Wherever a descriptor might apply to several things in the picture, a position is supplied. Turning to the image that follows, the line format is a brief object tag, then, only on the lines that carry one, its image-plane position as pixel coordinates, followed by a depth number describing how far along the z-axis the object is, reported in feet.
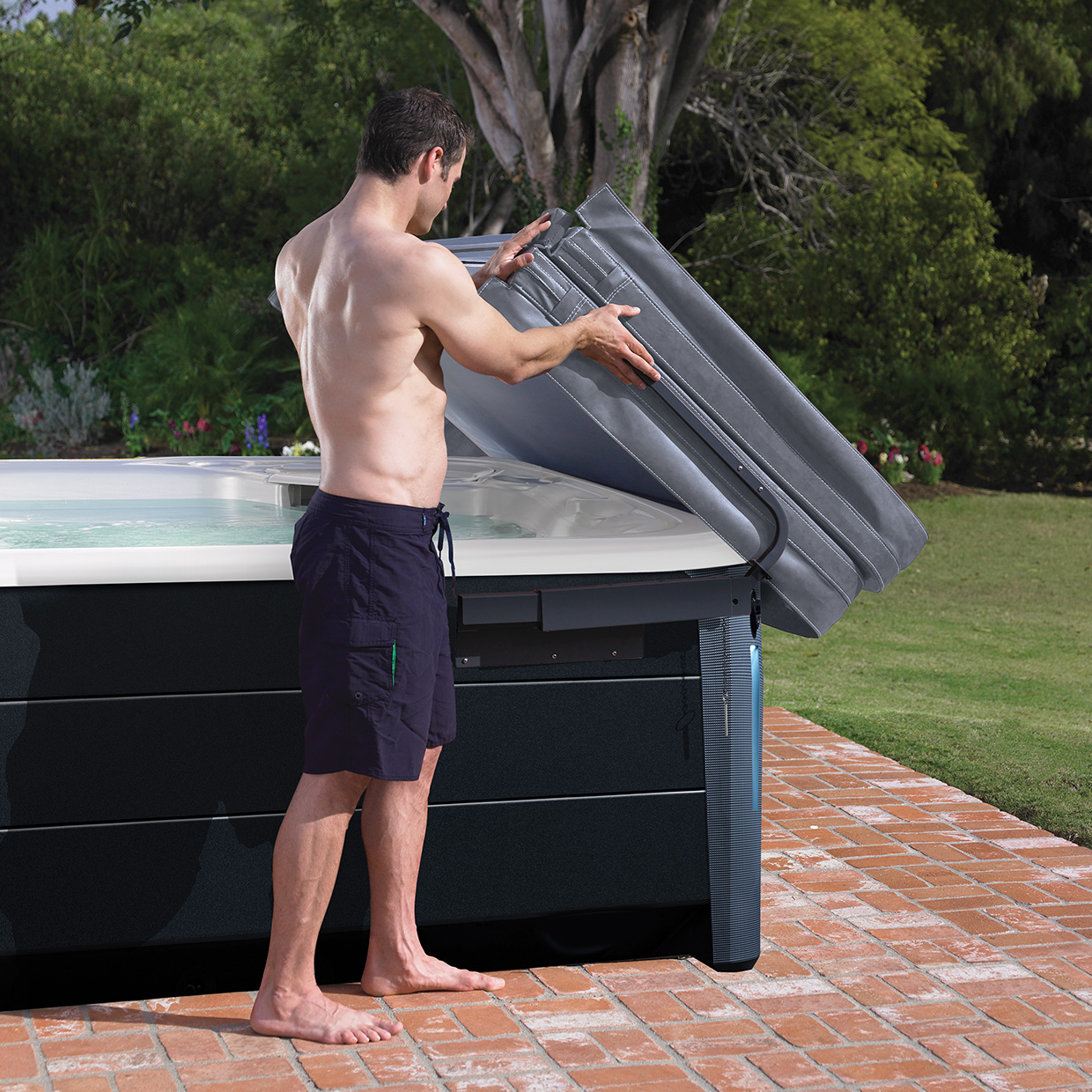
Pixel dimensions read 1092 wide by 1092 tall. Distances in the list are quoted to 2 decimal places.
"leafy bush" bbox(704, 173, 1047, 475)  39.42
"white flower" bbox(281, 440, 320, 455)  27.14
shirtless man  7.74
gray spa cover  8.95
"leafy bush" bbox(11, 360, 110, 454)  38.75
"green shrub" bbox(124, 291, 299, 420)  37.60
